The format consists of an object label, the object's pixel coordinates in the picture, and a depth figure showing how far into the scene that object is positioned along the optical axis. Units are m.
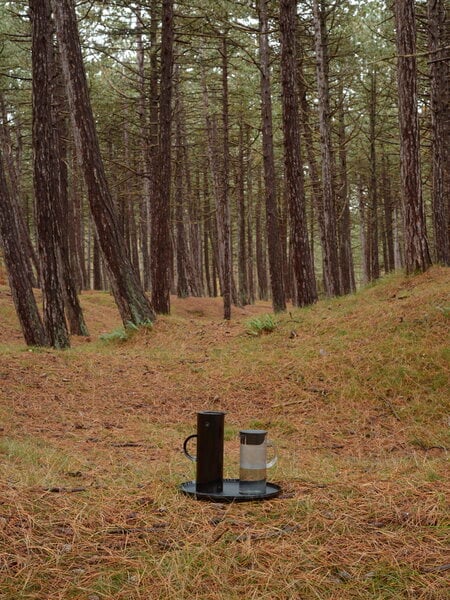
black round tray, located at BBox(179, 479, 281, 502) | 4.08
